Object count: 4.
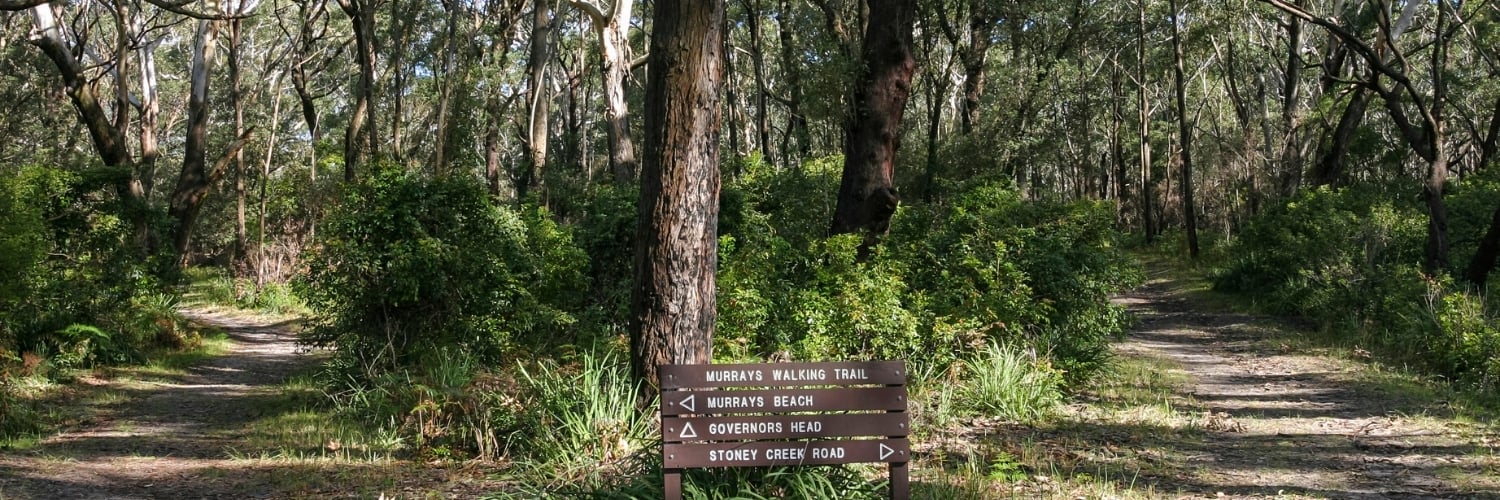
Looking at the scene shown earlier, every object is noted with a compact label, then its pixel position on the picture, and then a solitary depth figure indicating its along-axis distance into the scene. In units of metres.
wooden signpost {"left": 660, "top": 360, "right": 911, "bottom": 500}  5.23
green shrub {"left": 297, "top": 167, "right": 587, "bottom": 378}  9.88
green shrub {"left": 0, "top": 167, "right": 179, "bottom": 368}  11.65
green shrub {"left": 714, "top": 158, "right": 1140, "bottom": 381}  9.30
